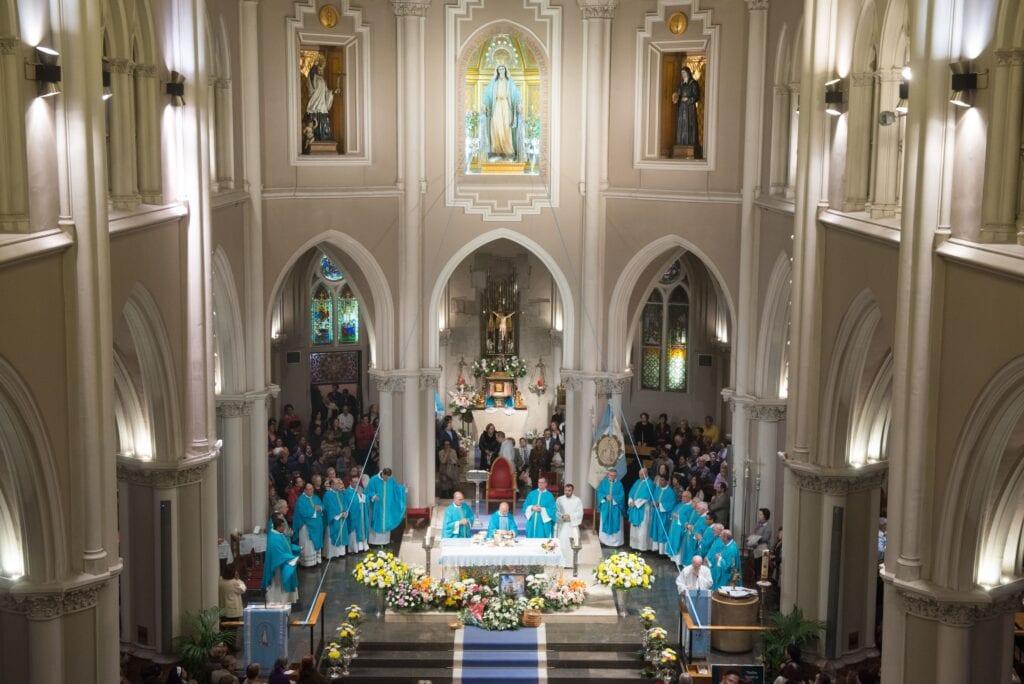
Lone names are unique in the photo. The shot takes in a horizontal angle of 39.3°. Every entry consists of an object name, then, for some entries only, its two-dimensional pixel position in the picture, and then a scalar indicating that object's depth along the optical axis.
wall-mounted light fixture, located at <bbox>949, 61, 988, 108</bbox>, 13.05
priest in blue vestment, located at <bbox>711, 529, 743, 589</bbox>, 20.50
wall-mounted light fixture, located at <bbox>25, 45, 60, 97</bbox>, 12.80
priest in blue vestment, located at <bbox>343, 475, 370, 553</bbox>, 23.69
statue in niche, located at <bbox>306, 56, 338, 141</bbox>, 24.05
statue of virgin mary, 24.94
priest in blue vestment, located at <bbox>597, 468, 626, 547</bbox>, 23.91
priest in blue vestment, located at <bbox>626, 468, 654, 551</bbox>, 23.70
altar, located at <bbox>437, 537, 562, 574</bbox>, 20.80
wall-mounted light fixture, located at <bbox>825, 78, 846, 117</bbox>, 17.69
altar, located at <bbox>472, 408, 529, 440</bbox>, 30.09
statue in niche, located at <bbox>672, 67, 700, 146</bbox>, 23.94
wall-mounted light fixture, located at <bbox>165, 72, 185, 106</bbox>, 17.48
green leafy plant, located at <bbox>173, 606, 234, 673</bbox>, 17.66
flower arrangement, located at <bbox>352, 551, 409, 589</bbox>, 20.41
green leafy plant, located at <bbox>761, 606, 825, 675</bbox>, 18.20
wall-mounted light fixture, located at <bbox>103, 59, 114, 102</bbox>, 15.59
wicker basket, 19.94
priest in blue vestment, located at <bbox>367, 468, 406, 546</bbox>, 24.08
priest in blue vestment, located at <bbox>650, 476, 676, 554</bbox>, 23.41
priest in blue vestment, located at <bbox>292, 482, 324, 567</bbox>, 22.69
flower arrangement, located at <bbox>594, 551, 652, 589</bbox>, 20.67
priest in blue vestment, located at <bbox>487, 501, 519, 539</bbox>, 21.73
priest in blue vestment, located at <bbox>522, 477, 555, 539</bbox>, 22.56
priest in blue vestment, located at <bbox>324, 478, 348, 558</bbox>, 23.19
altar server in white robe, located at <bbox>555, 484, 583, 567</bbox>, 22.31
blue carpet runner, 18.81
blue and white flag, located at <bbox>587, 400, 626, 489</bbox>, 24.09
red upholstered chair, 25.34
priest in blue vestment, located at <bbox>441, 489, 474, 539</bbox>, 22.17
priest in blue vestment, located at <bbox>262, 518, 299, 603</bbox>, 20.58
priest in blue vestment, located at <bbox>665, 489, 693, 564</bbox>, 22.55
